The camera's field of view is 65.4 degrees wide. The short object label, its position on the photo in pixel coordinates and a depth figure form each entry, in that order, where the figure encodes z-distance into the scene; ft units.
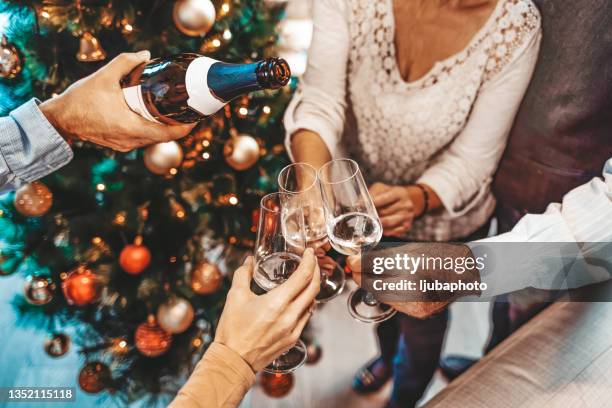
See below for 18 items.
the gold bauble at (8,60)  3.35
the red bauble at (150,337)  4.64
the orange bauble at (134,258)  4.05
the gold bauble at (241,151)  4.06
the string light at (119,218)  4.09
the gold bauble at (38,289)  4.22
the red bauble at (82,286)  4.06
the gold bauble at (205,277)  4.36
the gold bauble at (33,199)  3.74
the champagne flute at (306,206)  2.67
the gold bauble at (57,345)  4.70
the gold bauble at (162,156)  3.81
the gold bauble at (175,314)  4.33
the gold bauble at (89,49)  3.42
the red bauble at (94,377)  4.71
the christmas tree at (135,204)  3.50
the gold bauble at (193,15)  3.41
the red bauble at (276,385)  5.25
